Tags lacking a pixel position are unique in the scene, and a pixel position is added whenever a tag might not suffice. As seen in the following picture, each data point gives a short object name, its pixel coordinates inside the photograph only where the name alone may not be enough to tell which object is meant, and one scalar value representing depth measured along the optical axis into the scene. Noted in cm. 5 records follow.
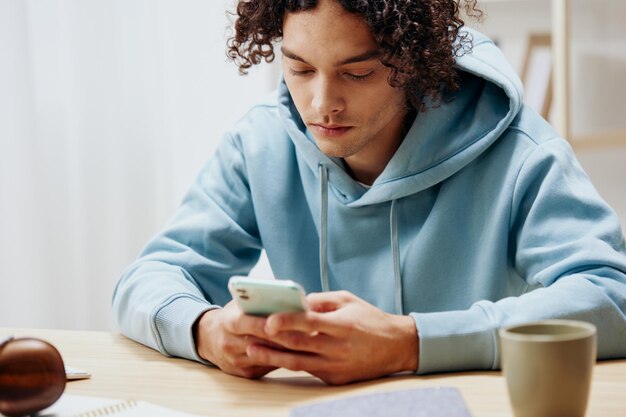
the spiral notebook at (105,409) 129
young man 141
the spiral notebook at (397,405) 123
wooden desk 130
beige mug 116
